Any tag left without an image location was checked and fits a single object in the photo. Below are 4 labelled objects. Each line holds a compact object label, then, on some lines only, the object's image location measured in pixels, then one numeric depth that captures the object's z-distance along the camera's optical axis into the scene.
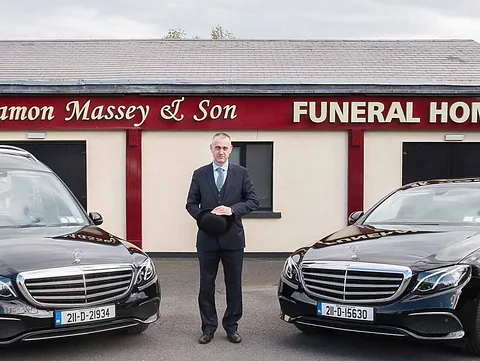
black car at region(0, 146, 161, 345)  5.04
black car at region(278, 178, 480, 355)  5.05
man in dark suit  6.07
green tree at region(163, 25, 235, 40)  64.38
